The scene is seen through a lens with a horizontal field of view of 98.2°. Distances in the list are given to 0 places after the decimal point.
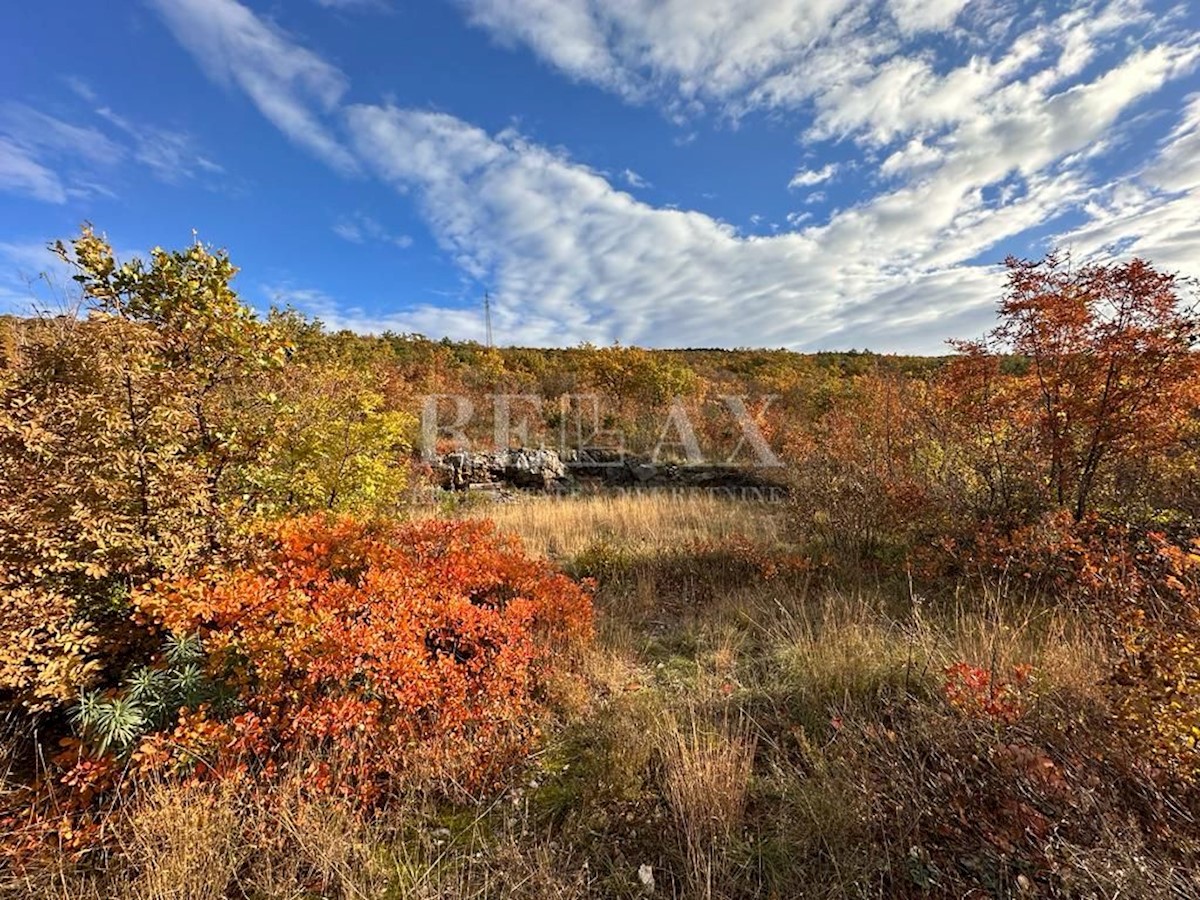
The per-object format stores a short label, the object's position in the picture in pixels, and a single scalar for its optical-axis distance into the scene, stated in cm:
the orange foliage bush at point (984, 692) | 238
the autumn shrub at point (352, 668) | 260
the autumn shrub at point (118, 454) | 247
